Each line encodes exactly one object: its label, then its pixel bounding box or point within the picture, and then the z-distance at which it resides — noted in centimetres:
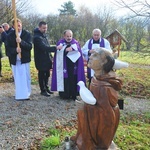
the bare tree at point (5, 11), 1329
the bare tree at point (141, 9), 758
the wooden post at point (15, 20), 451
